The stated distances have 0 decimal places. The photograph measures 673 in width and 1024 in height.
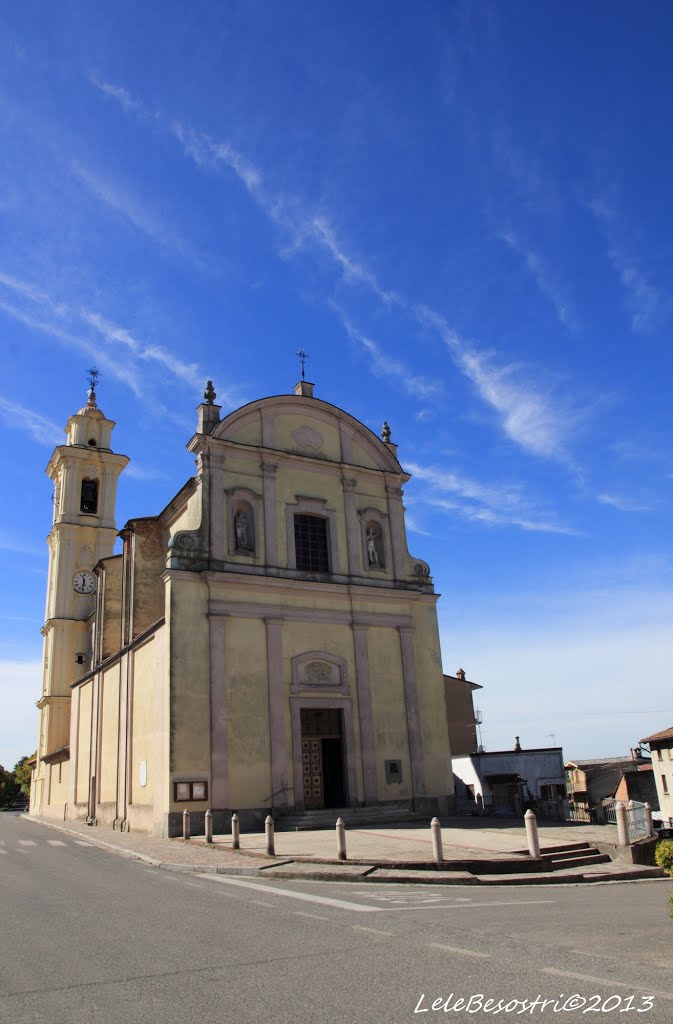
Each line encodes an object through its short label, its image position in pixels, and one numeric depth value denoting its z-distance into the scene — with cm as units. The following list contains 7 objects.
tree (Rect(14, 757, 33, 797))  6569
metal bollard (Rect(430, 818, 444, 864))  1210
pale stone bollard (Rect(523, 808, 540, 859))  1262
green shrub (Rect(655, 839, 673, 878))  701
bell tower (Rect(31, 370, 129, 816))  4169
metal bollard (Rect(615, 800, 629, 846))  1325
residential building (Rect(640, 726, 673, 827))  3834
